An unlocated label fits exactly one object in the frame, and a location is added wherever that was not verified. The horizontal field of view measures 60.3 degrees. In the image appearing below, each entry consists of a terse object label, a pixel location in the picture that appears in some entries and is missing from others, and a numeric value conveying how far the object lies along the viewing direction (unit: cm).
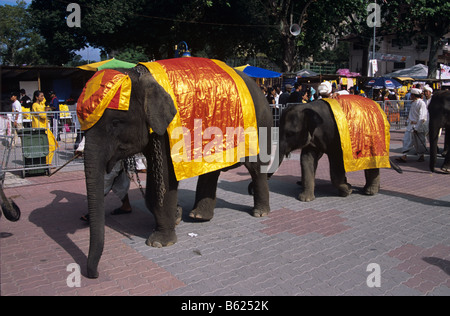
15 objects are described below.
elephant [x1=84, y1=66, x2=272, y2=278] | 362
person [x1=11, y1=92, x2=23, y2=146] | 808
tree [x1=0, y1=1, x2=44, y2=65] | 4275
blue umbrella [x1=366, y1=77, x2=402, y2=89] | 2208
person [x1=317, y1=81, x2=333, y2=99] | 755
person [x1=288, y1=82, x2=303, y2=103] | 1254
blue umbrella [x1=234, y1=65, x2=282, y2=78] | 1564
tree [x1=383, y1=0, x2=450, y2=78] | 2502
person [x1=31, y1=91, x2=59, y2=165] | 870
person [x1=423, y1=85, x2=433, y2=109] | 1020
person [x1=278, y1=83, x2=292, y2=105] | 1309
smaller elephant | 641
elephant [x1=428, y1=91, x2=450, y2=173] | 866
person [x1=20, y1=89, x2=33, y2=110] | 1336
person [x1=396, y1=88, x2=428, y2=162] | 973
